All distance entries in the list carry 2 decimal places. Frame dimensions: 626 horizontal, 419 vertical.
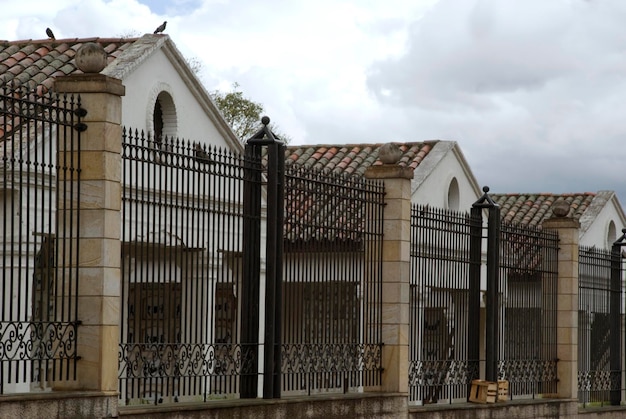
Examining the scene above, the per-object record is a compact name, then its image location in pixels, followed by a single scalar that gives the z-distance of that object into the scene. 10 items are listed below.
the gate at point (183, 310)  11.27
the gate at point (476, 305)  16.53
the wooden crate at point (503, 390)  18.45
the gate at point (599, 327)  22.11
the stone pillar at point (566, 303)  20.70
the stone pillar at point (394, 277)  15.42
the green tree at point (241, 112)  47.53
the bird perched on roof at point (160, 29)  19.81
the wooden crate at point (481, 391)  17.84
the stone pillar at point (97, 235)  10.48
